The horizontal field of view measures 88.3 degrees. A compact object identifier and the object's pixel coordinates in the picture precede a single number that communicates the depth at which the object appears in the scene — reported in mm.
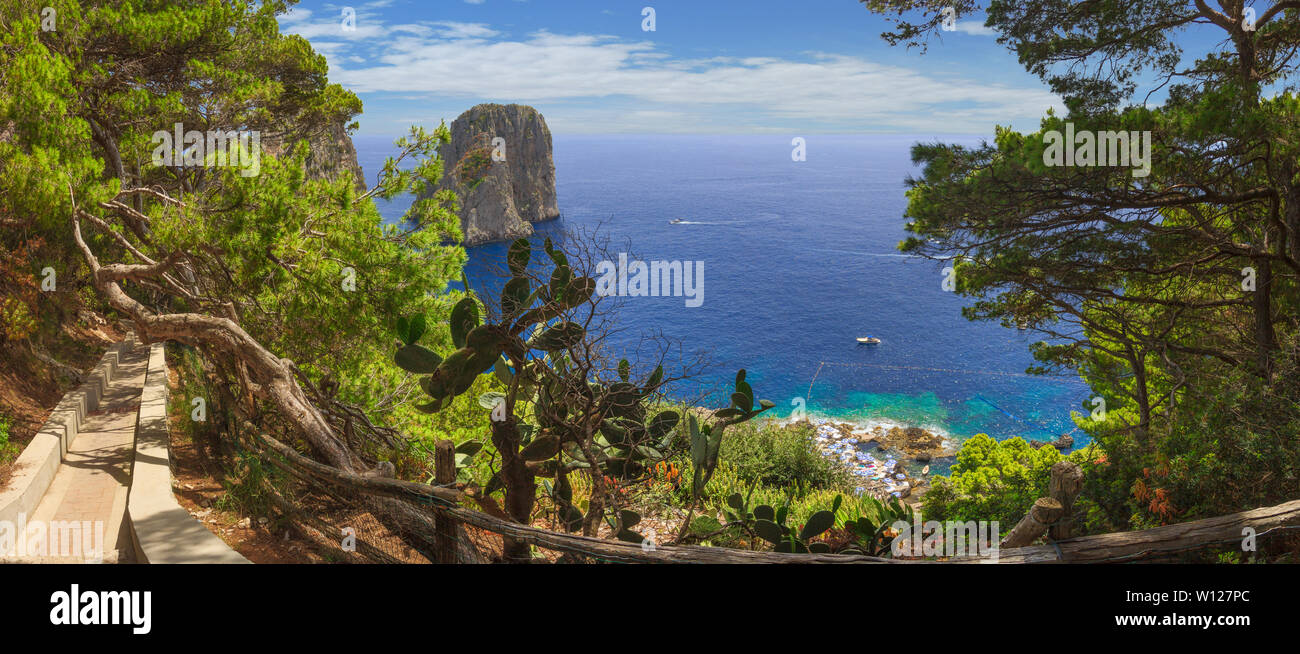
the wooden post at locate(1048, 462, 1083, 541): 3434
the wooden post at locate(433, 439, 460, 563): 3986
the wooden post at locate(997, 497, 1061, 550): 3473
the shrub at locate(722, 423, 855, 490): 15828
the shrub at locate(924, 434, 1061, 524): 9492
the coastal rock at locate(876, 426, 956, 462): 30666
